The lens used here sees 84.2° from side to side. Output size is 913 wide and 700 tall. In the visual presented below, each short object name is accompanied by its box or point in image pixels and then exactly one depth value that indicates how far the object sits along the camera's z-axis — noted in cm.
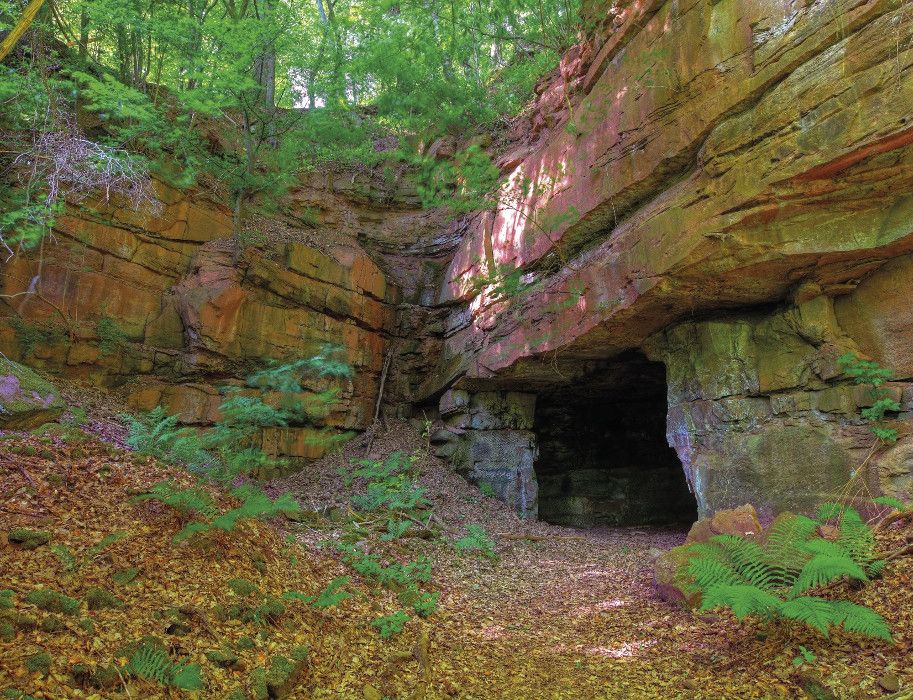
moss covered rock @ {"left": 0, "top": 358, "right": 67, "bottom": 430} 549
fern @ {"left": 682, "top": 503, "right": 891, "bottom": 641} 339
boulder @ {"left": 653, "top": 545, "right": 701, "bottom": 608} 499
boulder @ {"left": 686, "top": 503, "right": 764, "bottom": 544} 596
